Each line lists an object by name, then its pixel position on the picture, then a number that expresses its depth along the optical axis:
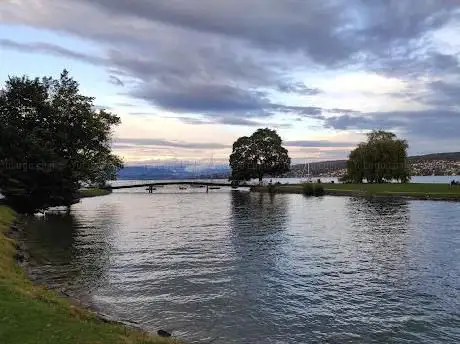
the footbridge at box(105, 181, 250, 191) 180.75
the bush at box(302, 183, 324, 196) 123.00
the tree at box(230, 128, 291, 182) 174.62
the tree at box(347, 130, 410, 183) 133.38
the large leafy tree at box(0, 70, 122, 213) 60.47
